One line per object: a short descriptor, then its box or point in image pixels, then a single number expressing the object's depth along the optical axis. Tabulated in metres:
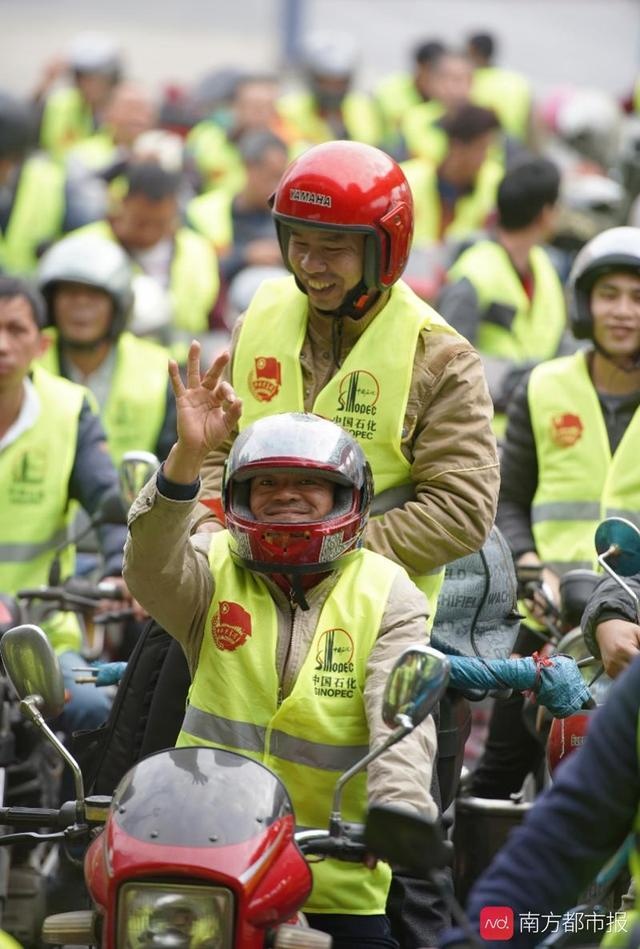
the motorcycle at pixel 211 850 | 8.06
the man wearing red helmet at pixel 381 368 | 11.49
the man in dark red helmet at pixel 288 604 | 9.85
